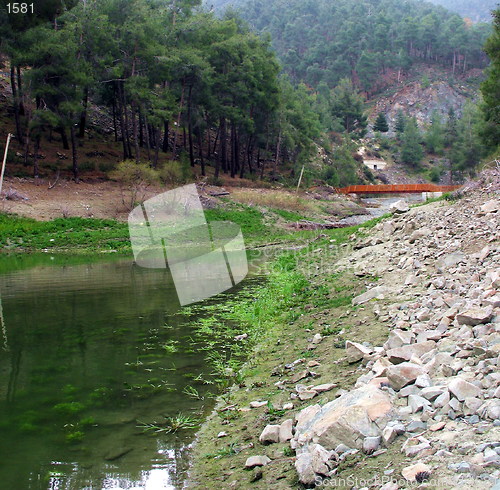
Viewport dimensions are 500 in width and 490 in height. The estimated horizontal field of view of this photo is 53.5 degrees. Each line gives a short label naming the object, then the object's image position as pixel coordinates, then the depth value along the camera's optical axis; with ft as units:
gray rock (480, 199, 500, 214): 42.06
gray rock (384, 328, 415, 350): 20.74
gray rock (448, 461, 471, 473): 11.33
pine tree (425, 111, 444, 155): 362.00
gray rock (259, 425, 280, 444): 16.47
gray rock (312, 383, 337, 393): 19.22
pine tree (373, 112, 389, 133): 388.98
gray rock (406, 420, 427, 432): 13.75
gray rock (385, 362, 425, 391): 16.22
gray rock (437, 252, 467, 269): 33.13
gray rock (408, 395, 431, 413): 14.54
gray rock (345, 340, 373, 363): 21.52
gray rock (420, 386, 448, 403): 14.84
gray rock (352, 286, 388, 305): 32.58
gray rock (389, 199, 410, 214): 64.06
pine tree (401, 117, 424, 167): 346.54
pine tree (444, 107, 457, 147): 342.23
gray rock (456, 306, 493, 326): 19.40
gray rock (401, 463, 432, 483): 11.57
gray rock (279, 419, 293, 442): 16.16
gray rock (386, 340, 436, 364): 18.76
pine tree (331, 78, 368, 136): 341.64
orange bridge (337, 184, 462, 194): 194.80
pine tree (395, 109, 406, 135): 387.14
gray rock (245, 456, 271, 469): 15.23
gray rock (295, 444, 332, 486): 13.30
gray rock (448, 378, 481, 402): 14.21
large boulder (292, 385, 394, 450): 13.97
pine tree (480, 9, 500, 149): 114.11
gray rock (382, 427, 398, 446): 13.48
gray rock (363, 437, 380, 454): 13.41
